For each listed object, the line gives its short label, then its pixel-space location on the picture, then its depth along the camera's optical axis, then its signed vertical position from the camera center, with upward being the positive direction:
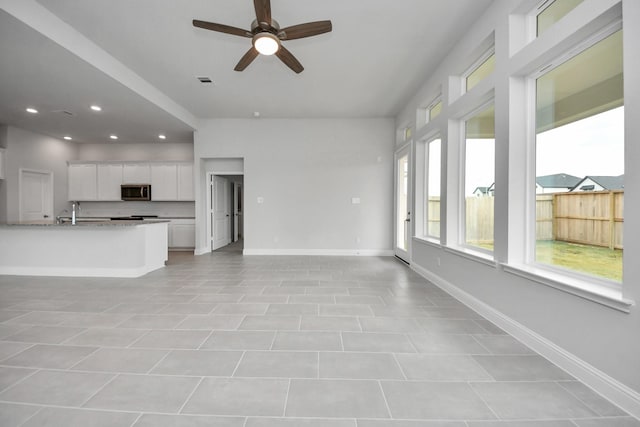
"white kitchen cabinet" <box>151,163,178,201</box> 7.42 +0.69
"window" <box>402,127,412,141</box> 6.05 +1.62
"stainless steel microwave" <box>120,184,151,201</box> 7.39 +0.46
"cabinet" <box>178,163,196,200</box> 7.39 +0.69
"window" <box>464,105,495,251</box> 3.16 +0.36
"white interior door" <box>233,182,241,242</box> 9.05 -0.04
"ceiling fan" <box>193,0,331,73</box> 2.68 +1.72
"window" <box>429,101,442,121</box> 4.65 +1.67
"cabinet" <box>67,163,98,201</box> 7.54 +0.78
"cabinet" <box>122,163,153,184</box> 7.45 +0.92
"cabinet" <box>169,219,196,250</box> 7.49 -0.68
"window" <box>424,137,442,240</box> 4.57 +0.31
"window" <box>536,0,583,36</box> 2.23 +1.60
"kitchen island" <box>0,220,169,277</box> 4.56 -0.67
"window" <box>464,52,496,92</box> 3.22 +1.65
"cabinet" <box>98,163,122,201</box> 7.50 +0.72
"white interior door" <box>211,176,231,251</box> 7.23 -0.12
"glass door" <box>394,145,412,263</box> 5.88 +0.08
